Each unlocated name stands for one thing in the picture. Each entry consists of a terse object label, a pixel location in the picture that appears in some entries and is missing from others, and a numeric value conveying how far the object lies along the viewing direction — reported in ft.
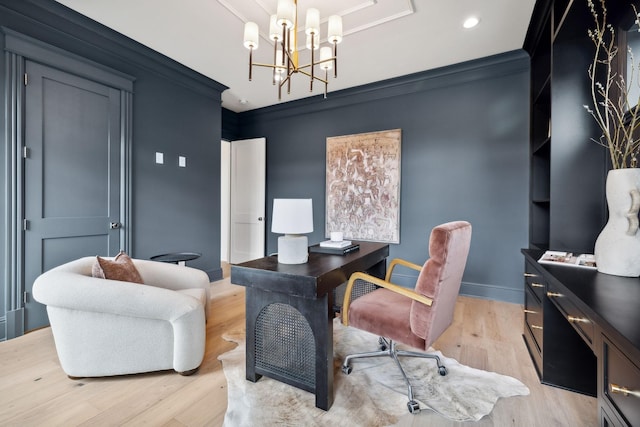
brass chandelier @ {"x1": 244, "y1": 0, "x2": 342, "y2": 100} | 5.73
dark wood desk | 4.74
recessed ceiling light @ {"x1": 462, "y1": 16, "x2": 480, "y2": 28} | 8.08
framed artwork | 12.14
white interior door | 15.49
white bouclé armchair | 5.21
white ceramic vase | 4.09
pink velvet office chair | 4.62
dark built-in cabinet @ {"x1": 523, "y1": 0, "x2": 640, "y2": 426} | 4.07
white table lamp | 5.26
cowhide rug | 4.61
